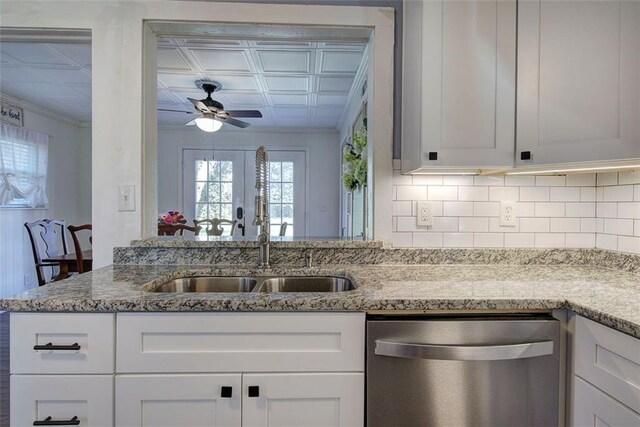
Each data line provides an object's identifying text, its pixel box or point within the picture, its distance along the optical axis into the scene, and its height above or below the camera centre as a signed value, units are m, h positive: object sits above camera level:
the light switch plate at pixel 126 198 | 1.63 +0.04
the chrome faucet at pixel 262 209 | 1.56 +0.00
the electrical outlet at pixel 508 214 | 1.67 -0.01
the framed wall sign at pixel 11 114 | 3.88 +1.01
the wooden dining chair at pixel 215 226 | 4.32 -0.21
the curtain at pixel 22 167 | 3.91 +0.45
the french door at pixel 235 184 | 5.63 +0.39
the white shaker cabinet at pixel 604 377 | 0.87 -0.43
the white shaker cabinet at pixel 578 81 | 1.20 +0.46
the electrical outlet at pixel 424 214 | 1.67 -0.01
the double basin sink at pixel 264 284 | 1.51 -0.31
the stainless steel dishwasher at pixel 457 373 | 1.06 -0.47
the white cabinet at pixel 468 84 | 1.40 +0.49
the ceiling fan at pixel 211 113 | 3.26 +0.91
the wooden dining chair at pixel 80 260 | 2.94 -0.43
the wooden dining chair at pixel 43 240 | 3.22 -0.33
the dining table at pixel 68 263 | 2.98 -0.47
